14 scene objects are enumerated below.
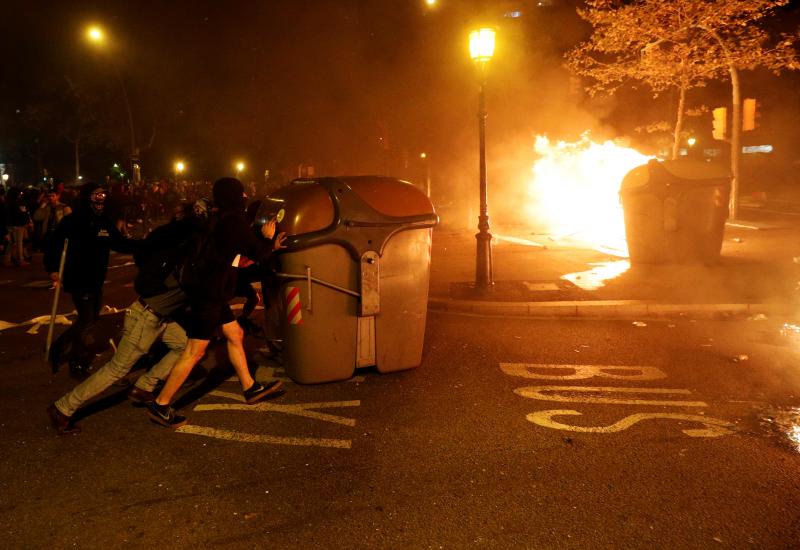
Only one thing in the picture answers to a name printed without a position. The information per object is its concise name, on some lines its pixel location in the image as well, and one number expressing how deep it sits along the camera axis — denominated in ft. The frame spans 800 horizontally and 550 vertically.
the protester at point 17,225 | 39.47
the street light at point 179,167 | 133.36
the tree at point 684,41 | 48.60
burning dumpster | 33.12
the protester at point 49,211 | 35.09
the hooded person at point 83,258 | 17.49
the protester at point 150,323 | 13.58
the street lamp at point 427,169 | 85.10
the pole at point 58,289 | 17.67
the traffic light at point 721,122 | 55.16
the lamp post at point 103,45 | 65.51
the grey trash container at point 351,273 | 15.89
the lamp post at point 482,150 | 27.68
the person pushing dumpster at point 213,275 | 13.85
